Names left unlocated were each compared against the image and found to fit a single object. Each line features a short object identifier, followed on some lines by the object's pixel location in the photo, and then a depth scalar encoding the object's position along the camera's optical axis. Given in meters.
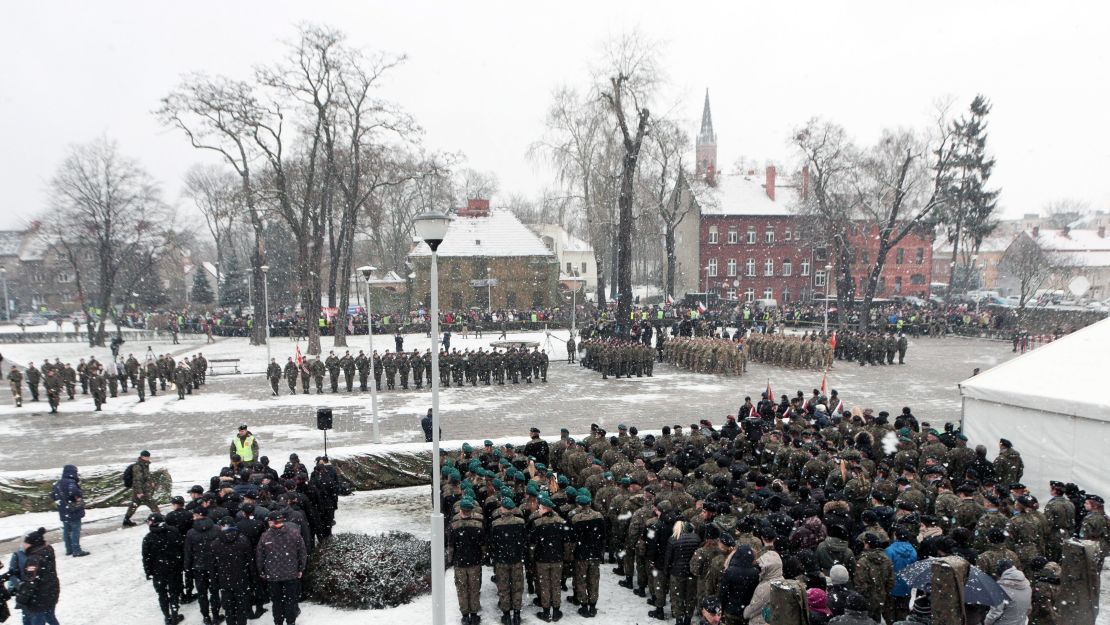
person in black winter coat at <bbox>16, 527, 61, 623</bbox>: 6.81
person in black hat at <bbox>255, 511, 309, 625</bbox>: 7.36
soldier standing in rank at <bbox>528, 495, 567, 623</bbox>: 7.60
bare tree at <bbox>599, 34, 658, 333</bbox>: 28.20
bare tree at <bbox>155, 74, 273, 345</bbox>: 29.25
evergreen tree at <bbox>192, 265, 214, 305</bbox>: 58.97
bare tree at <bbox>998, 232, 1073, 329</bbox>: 41.25
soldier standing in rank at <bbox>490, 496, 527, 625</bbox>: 7.54
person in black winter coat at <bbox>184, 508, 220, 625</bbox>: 7.45
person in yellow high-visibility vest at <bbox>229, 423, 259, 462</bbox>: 12.28
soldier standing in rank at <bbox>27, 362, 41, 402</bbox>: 21.61
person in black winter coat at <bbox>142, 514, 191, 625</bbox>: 7.61
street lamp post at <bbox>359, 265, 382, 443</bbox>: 14.20
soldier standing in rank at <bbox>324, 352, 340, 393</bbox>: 22.30
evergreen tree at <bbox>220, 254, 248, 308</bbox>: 56.56
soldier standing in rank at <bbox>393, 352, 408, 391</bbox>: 22.55
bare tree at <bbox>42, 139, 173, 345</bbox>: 35.94
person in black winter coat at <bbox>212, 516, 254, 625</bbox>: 7.35
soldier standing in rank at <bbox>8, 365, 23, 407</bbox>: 20.72
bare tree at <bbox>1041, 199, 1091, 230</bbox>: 98.28
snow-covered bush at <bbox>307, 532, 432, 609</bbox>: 8.05
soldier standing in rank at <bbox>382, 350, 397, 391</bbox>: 22.36
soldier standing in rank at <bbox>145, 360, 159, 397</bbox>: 22.19
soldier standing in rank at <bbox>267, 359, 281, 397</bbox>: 21.73
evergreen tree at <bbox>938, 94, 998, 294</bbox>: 46.56
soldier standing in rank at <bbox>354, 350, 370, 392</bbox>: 22.59
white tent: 10.32
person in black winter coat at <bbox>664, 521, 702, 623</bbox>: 7.20
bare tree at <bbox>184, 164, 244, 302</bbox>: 58.84
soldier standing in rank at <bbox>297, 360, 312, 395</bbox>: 22.08
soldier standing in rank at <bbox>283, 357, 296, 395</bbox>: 22.16
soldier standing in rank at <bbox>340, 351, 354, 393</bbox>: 22.25
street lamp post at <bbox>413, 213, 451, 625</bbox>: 6.23
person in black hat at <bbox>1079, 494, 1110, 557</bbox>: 7.65
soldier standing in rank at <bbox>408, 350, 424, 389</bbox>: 22.69
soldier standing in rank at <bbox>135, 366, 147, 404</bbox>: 21.27
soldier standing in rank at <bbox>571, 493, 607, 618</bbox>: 7.77
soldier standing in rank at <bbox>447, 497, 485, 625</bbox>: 7.55
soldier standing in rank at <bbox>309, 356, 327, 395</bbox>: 22.03
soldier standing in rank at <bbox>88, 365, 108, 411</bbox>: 19.89
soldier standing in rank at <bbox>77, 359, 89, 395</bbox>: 21.37
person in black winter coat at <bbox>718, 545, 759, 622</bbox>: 6.19
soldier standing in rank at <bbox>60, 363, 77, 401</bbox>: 21.42
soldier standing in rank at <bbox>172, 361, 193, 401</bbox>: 21.38
